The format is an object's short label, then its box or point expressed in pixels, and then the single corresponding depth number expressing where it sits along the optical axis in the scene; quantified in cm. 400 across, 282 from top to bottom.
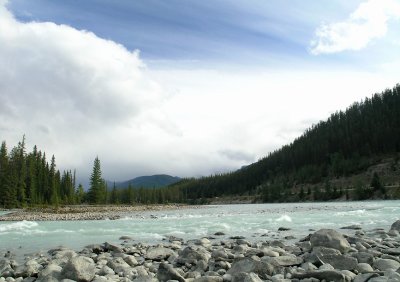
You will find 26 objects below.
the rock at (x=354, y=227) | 2660
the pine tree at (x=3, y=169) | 9406
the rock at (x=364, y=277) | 994
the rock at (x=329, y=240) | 1541
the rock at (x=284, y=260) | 1295
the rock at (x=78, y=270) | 1247
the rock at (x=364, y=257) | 1256
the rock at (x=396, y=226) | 2310
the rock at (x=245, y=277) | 1061
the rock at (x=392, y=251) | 1422
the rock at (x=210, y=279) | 1147
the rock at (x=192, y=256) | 1496
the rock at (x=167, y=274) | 1202
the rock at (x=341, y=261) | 1184
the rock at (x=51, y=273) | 1264
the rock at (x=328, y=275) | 1039
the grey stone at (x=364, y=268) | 1138
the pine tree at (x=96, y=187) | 13150
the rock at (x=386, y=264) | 1164
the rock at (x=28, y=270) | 1400
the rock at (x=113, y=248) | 1931
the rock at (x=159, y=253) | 1675
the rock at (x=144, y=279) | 1180
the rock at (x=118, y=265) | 1407
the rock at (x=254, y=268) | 1212
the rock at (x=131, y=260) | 1578
